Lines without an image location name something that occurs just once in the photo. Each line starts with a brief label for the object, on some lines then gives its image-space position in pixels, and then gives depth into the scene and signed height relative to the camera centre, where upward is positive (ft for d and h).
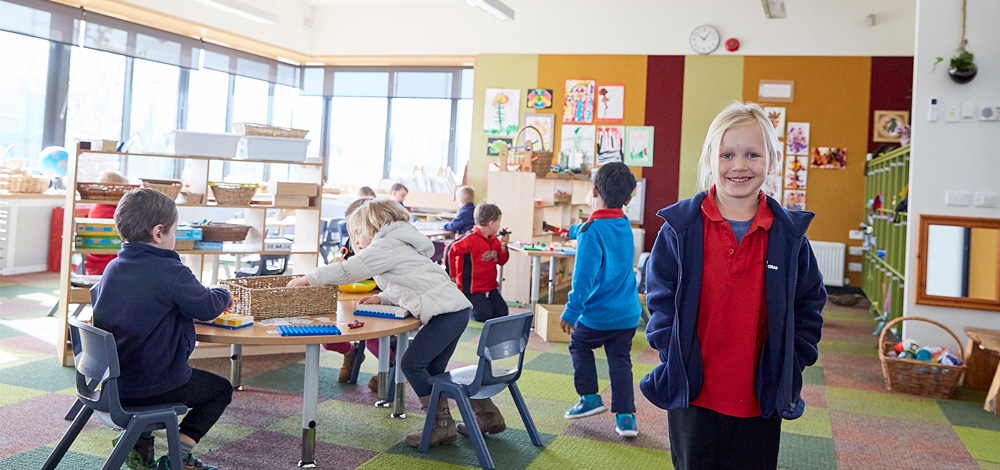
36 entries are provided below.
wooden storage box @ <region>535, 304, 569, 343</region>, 19.08 -1.65
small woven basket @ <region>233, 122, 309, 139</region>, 15.65 +2.32
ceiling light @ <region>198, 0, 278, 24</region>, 27.16 +8.57
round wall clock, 30.48 +9.20
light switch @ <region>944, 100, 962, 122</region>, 16.53 +3.74
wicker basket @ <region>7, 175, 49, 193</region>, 25.25 +1.45
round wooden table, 8.96 -1.13
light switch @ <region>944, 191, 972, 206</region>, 16.55 +1.85
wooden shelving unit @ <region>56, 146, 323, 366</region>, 14.49 +0.07
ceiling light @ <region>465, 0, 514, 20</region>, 27.13 +9.15
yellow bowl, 12.71 -0.67
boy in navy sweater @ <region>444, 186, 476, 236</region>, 24.75 +1.25
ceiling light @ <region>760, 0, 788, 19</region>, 26.66 +9.58
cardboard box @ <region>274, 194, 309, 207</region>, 16.16 +0.90
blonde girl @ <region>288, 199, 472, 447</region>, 10.61 -0.48
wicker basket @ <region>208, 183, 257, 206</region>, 15.67 +0.96
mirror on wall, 16.44 +0.46
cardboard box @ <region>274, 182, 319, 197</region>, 16.11 +1.16
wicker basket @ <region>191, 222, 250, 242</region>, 15.55 +0.13
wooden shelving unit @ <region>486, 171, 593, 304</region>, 24.39 +1.39
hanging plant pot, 16.29 +4.49
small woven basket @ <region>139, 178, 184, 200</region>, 15.03 +0.98
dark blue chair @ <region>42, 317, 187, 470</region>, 8.02 -1.87
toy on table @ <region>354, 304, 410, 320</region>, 10.54 -0.87
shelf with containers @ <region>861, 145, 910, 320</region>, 19.84 +1.31
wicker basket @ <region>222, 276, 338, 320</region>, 9.93 -0.77
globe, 26.68 +2.40
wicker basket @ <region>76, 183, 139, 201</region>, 14.60 +0.79
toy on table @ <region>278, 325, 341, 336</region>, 9.12 -1.05
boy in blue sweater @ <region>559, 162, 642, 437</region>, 11.82 -0.64
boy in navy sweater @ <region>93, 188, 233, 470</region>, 8.44 -0.82
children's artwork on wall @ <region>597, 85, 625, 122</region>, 31.68 +6.65
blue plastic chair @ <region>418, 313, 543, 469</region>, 10.18 -1.73
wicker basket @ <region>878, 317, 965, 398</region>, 14.84 -1.90
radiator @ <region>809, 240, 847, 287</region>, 29.63 +0.54
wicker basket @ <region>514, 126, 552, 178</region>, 24.58 +3.18
